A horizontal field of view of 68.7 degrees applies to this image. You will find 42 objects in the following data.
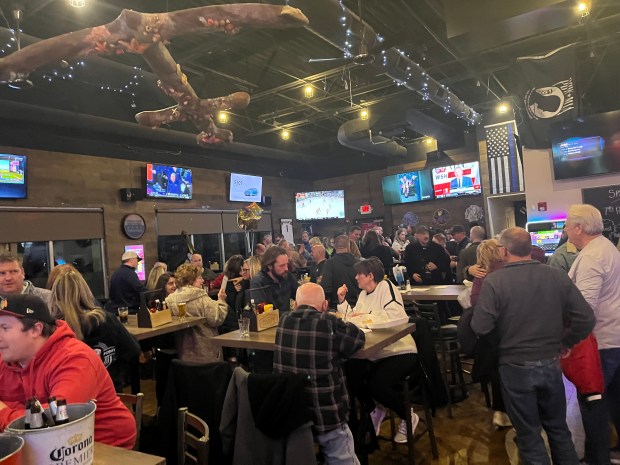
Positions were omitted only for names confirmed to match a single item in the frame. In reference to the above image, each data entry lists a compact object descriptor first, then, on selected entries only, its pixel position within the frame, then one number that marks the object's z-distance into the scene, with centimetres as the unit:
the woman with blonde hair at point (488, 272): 346
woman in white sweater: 317
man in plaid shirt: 245
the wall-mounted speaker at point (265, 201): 1183
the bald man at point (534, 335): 251
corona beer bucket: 116
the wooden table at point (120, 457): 150
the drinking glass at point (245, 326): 350
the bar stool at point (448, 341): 420
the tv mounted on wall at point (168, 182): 884
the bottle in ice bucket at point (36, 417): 120
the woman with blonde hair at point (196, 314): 423
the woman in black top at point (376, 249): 667
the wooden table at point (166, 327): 392
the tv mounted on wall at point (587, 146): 577
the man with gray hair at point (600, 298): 273
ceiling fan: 498
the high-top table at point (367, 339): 283
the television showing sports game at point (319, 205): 1312
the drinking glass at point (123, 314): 439
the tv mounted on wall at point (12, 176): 670
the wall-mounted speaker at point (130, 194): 841
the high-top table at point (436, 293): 476
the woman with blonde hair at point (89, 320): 305
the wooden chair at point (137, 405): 203
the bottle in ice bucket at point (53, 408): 123
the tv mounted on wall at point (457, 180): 1078
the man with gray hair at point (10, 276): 344
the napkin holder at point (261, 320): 359
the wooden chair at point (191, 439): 169
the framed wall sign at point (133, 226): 839
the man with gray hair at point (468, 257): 541
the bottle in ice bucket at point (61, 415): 123
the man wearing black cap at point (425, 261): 624
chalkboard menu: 583
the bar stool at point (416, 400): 304
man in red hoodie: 168
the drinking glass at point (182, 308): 429
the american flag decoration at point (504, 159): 929
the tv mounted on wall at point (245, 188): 1086
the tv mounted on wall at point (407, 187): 1173
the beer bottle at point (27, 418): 121
